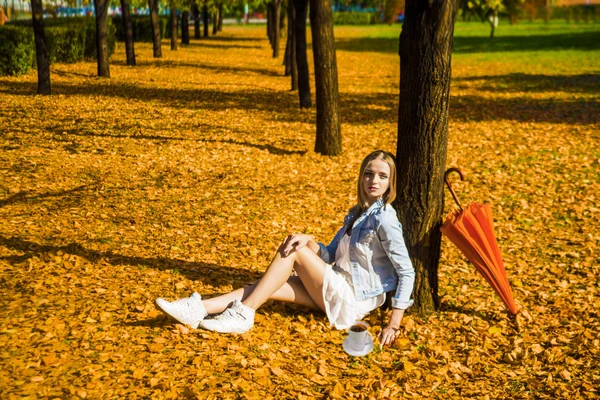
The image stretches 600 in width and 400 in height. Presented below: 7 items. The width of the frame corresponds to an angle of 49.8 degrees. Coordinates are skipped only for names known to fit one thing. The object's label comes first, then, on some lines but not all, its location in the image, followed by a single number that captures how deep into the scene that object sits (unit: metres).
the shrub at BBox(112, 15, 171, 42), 36.99
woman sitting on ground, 4.41
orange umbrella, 4.59
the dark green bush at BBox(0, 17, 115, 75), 19.78
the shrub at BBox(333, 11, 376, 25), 88.19
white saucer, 4.37
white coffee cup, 4.34
